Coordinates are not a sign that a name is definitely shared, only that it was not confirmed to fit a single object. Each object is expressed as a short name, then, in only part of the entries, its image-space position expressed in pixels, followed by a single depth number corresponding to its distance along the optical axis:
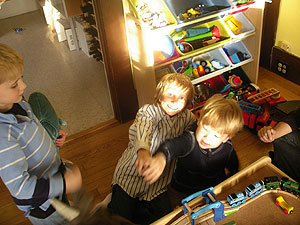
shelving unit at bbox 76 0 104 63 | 2.53
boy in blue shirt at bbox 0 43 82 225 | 0.93
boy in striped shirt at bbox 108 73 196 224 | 1.44
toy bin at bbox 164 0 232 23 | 2.15
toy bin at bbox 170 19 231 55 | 2.27
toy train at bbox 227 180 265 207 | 1.02
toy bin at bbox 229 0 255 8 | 2.25
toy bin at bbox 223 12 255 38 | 2.43
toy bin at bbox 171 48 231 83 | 2.39
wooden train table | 0.97
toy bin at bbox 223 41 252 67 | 2.51
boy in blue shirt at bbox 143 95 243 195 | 1.20
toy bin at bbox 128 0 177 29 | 2.00
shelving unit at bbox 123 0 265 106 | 2.00
